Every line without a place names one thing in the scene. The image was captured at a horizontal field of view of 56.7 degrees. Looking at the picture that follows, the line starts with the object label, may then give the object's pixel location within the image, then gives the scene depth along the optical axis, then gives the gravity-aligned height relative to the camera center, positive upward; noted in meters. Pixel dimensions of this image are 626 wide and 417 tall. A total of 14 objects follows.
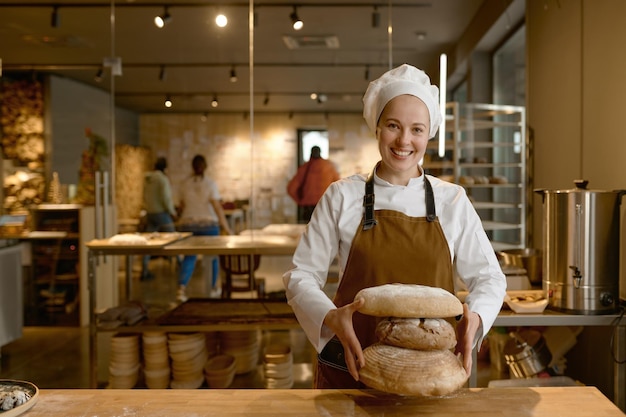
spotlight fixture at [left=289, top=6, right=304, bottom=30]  4.58 +1.40
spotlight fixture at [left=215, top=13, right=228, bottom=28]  4.52 +1.37
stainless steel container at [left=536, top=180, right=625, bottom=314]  2.29 -0.21
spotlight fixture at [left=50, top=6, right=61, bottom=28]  4.77 +1.47
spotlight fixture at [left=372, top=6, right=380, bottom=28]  4.61 +1.40
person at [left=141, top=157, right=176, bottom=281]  4.46 -0.05
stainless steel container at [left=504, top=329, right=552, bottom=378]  2.79 -0.79
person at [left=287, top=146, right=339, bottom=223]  4.51 +0.11
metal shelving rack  3.94 +0.24
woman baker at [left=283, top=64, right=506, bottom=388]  1.50 -0.09
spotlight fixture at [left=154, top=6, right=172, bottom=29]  4.61 +1.41
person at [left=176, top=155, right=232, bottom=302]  4.47 -0.11
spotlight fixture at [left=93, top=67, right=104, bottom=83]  4.63 +0.96
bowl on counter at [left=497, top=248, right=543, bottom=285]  2.93 -0.36
